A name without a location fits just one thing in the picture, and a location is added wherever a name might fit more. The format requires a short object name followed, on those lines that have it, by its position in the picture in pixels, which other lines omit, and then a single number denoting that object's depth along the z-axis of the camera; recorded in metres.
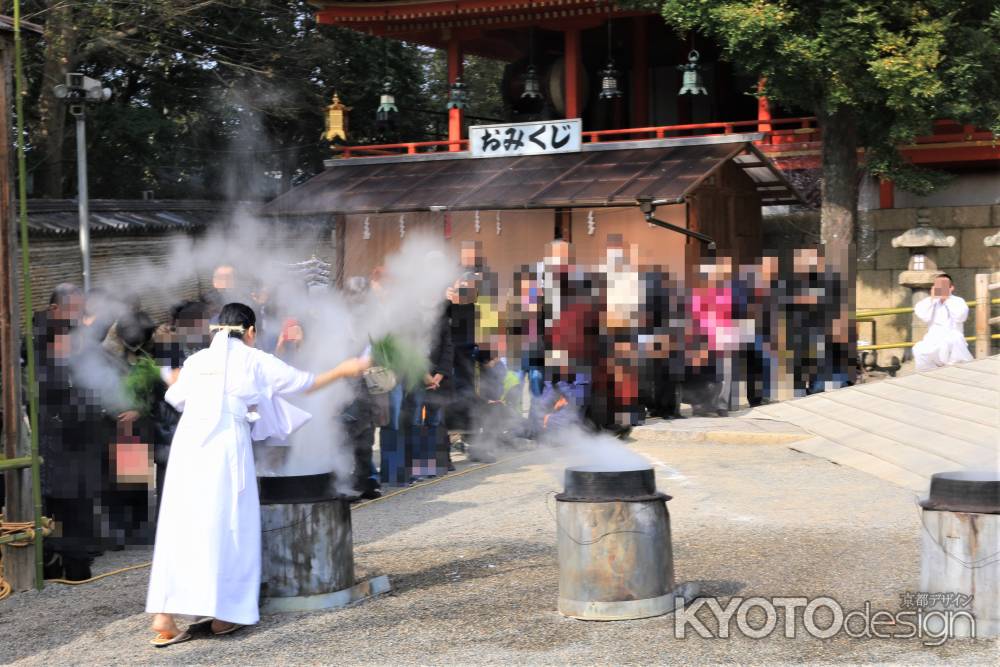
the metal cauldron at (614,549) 5.81
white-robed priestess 5.86
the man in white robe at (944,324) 13.10
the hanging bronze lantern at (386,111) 20.48
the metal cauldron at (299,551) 6.35
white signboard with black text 18.95
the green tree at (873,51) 13.80
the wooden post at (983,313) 13.31
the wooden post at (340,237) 20.09
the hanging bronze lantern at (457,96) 20.27
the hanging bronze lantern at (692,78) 18.20
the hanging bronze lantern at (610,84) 19.28
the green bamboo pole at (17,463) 6.95
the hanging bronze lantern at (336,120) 20.34
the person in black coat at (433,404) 9.83
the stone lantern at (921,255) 16.42
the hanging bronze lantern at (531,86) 20.12
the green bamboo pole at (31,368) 6.93
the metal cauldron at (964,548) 5.36
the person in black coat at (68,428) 7.73
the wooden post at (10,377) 7.06
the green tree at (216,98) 21.64
